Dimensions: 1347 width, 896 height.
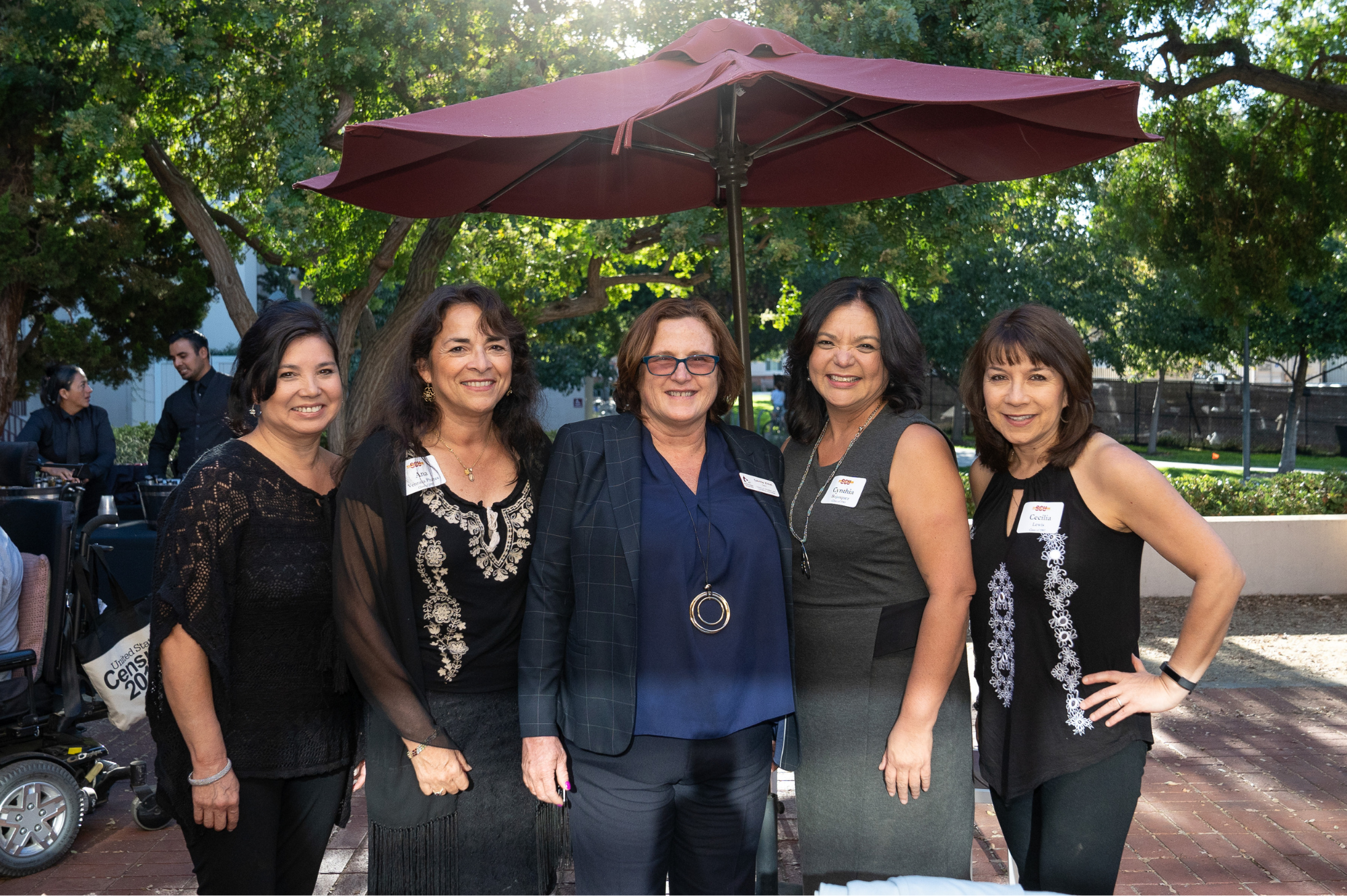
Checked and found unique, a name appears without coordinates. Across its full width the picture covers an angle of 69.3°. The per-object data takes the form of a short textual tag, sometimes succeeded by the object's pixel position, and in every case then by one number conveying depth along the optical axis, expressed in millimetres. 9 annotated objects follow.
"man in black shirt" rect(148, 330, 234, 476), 6520
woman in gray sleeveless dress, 2334
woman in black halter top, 2262
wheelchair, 3779
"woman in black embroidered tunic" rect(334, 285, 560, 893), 2244
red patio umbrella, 2469
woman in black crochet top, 2248
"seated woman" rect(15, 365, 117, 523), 7938
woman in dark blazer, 2264
